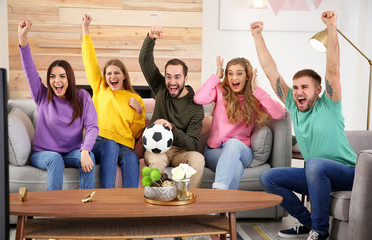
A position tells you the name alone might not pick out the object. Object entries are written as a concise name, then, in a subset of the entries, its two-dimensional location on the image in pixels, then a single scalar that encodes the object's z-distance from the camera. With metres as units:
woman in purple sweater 2.60
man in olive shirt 2.69
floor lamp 2.95
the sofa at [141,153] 2.58
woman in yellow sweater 2.69
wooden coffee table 1.70
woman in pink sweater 2.84
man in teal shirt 2.22
